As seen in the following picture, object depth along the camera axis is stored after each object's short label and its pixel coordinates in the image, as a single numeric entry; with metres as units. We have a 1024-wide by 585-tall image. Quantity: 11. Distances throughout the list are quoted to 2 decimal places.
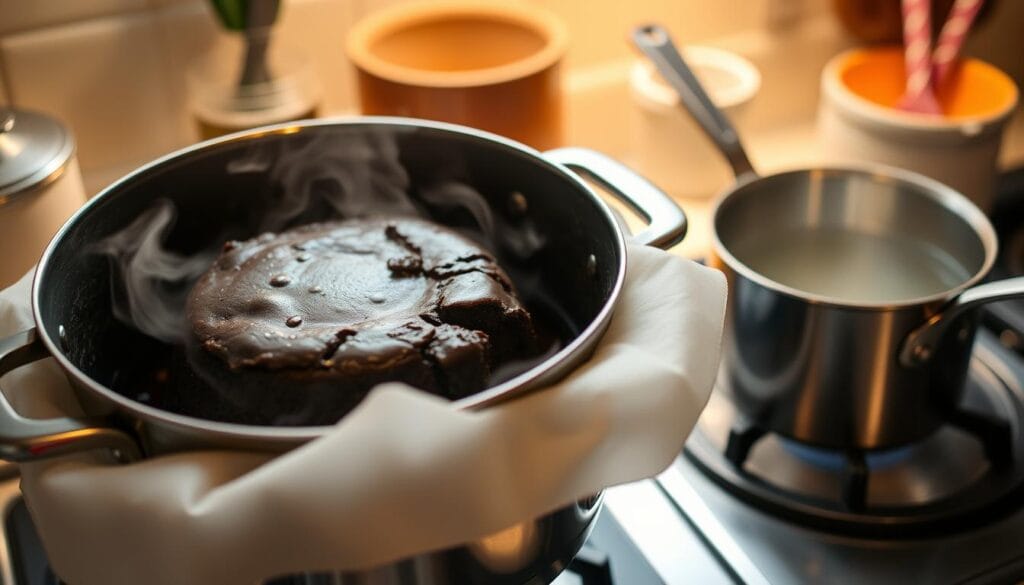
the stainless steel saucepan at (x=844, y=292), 0.63
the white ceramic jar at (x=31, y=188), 0.62
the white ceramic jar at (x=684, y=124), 0.91
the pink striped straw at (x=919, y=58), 0.89
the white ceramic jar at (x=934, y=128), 0.85
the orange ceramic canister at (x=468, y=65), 0.75
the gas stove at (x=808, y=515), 0.61
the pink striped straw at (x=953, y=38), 0.89
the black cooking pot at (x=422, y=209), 0.45
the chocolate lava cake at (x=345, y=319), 0.47
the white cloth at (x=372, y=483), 0.39
